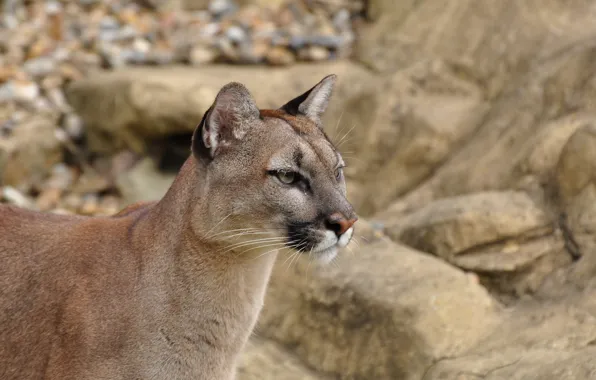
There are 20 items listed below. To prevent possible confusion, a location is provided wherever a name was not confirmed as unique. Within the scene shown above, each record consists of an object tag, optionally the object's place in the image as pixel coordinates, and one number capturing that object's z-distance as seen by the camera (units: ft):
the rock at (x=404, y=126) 54.95
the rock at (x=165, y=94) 60.23
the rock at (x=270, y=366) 37.99
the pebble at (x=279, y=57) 64.59
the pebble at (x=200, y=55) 65.82
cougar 27.71
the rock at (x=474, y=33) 53.26
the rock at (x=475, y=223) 40.37
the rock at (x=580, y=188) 38.83
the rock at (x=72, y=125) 65.87
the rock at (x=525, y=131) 43.78
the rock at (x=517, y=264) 39.27
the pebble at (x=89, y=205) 60.95
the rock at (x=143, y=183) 62.18
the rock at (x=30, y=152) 62.18
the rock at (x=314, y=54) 65.21
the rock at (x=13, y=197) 59.88
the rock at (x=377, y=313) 36.29
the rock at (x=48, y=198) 60.70
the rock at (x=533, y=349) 32.11
